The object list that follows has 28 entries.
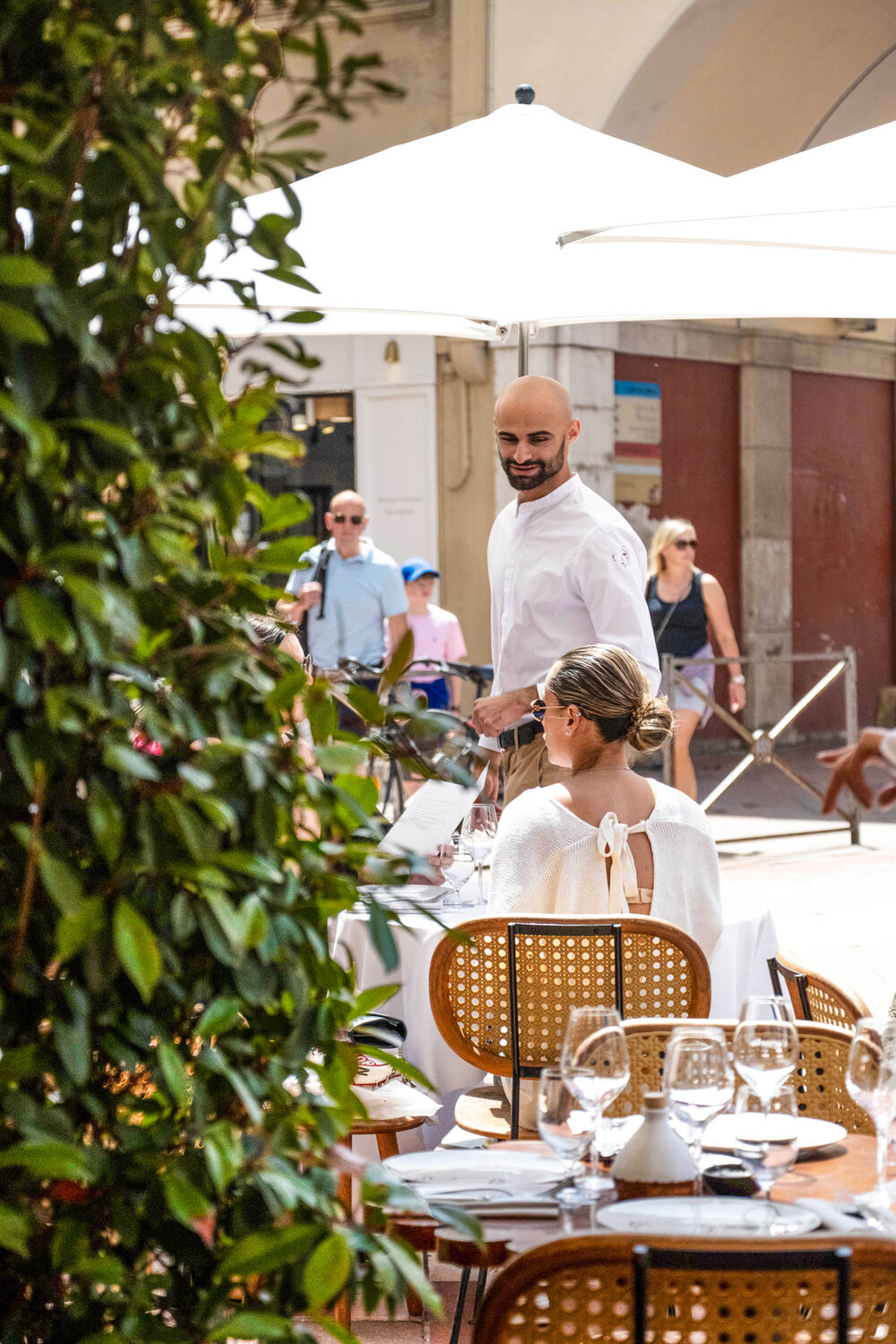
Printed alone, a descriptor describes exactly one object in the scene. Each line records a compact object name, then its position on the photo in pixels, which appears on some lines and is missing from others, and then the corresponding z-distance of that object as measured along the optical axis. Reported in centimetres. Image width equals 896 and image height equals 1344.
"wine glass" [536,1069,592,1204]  421
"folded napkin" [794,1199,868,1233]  384
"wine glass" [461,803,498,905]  801
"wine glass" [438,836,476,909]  782
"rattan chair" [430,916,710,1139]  634
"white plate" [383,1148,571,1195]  419
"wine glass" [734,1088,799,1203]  411
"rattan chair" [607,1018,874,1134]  516
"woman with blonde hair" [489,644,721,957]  674
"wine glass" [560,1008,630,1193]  429
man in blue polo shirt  1770
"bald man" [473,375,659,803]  870
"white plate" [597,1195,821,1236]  374
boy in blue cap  1873
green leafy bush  244
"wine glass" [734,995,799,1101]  435
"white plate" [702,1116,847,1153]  449
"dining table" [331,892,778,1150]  719
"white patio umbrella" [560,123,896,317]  754
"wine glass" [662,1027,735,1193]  427
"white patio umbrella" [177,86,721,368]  893
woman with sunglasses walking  1730
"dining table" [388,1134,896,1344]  379
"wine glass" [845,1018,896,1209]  433
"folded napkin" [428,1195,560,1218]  394
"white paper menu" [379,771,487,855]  690
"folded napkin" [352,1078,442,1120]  655
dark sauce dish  414
